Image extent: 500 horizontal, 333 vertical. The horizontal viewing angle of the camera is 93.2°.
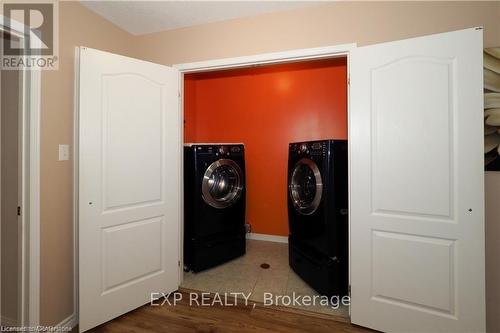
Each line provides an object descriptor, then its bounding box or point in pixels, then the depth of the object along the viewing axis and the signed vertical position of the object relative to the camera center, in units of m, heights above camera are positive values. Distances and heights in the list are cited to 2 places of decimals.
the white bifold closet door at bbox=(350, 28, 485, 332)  1.39 -0.11
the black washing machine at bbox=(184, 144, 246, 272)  2.39 -0.38
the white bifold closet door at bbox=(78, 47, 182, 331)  1.68 -0.12
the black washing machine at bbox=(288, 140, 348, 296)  1.94 -0.42
